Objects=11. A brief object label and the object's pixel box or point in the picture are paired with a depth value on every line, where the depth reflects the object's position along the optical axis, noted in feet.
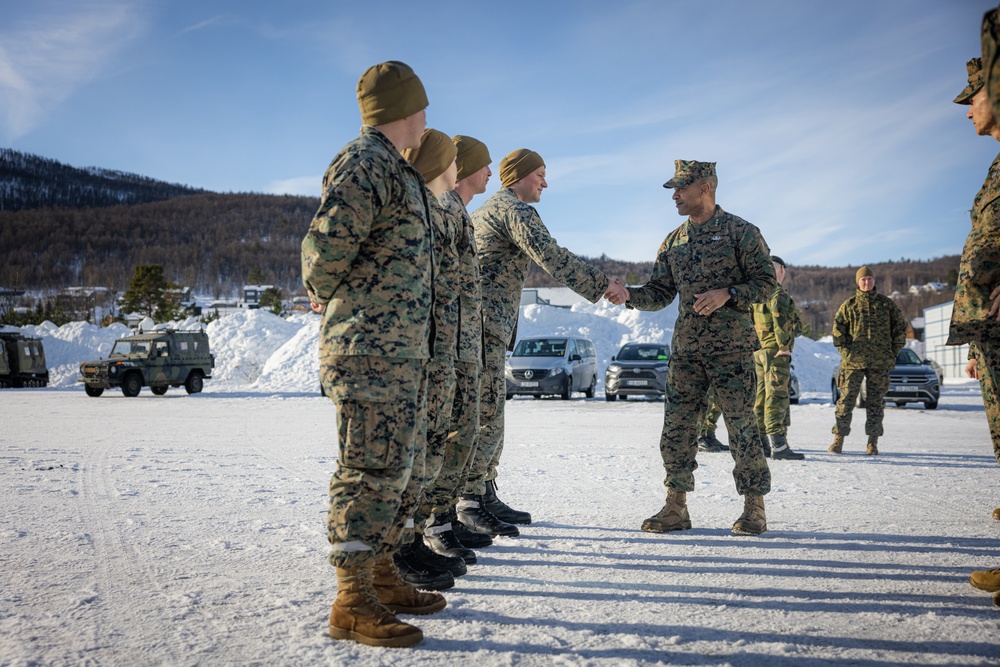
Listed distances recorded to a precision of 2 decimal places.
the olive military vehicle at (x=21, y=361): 93.66
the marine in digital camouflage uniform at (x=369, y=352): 8.46
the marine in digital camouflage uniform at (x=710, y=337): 14.05
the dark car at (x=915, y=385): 52.65
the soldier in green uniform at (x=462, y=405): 11.76
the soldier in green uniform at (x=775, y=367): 25.64
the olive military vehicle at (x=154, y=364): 68.23
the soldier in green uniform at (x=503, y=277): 13.64
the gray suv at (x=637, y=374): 56.59
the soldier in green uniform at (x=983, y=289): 10.98
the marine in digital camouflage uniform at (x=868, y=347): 26.99
